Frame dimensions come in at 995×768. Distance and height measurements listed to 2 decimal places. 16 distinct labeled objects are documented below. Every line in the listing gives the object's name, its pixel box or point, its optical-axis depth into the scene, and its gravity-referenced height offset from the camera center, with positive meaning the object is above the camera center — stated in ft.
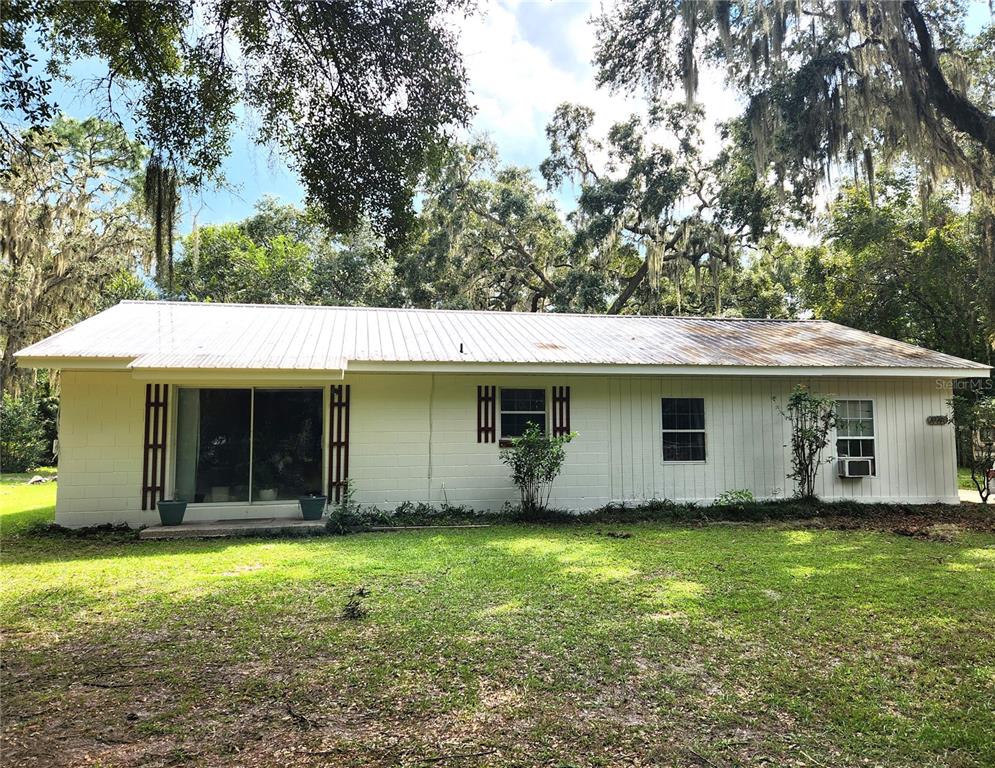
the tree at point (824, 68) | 24.75 +15.84
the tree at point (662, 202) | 61.72 +23.28
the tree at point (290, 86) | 14.05 +8.59
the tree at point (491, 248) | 67.21 +21.02
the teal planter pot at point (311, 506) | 29.25 -3.90
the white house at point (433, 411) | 28.50 +0.83
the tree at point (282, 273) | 82.02 +21.68
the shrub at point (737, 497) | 33.04 -4.09
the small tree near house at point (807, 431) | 32.58 -0.40
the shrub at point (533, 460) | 29.68 -1.73
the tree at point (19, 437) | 58.23 -0.79
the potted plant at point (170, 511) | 27.94 -3.90
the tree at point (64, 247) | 49.55 +16.71
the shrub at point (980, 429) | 34.56 -0.41
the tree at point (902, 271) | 57.52 +15.70
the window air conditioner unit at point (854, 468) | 34.47 -2.58
